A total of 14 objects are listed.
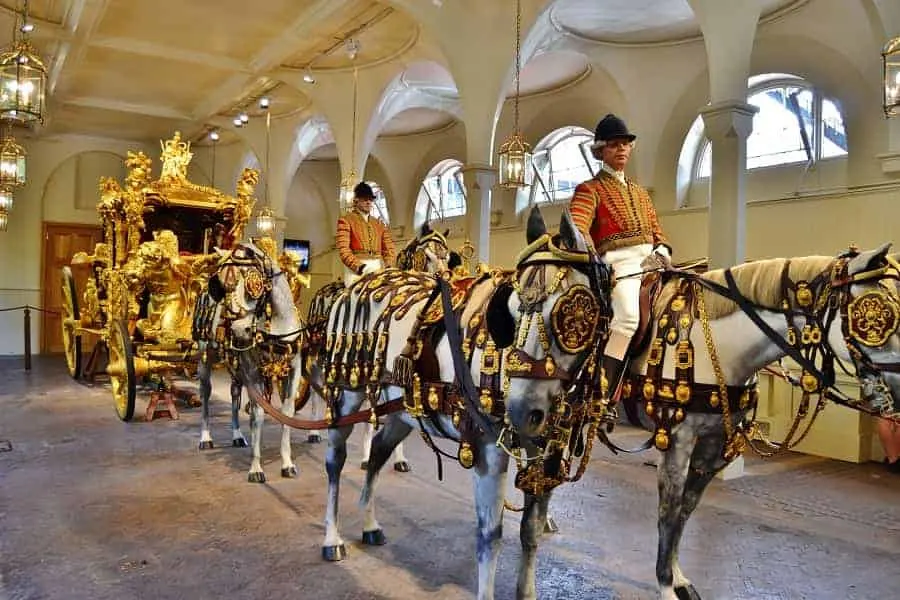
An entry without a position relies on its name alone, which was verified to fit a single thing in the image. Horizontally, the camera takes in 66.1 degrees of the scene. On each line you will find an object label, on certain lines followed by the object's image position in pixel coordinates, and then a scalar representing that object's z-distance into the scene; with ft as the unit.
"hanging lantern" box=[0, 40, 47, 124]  18.88
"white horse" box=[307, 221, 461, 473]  15.97
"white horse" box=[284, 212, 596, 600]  9.65
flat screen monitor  71.00
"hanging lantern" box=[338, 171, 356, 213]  41.16
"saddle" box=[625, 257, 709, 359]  12.07
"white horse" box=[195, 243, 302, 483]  18.81
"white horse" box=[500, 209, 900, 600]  9.23
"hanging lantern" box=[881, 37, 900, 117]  16.12
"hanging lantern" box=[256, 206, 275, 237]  50.16
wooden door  58.75
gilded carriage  27.20
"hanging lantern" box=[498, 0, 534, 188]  28.04
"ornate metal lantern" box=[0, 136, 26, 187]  35.37
